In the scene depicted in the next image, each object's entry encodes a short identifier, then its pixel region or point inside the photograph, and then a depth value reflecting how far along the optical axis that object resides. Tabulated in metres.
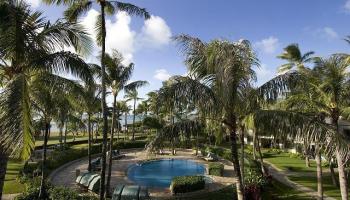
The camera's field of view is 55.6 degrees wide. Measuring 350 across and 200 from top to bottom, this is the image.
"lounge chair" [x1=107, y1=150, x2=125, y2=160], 40.55
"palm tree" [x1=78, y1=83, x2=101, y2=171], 13.63
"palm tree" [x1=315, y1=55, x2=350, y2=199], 17.03
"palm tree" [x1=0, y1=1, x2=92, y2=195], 8.20
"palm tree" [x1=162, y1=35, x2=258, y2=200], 12.52
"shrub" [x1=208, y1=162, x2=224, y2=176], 30.42
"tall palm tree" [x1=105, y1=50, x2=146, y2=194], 22.44
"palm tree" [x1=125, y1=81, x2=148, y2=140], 66.54
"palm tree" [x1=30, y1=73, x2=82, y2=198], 13.08
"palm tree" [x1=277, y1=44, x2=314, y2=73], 26.44
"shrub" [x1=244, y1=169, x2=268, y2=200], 20.55
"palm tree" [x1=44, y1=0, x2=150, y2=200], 17.28
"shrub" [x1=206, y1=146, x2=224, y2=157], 43.17
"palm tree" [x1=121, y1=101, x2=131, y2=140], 67.51
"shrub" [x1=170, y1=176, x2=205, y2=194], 23.83
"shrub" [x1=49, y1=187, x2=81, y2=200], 18.78
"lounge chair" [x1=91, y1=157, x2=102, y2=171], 32.47
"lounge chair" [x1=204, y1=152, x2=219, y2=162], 40.06
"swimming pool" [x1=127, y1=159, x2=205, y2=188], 31.73
